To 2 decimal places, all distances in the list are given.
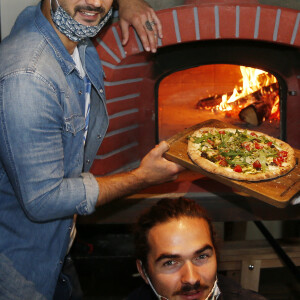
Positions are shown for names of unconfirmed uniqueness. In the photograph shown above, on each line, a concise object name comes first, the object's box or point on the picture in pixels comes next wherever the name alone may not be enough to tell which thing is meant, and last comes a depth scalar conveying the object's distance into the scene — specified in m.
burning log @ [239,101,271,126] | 2.44
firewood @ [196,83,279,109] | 2.44
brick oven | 2.06
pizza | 1.77
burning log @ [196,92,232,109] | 2.47
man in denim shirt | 1.33
